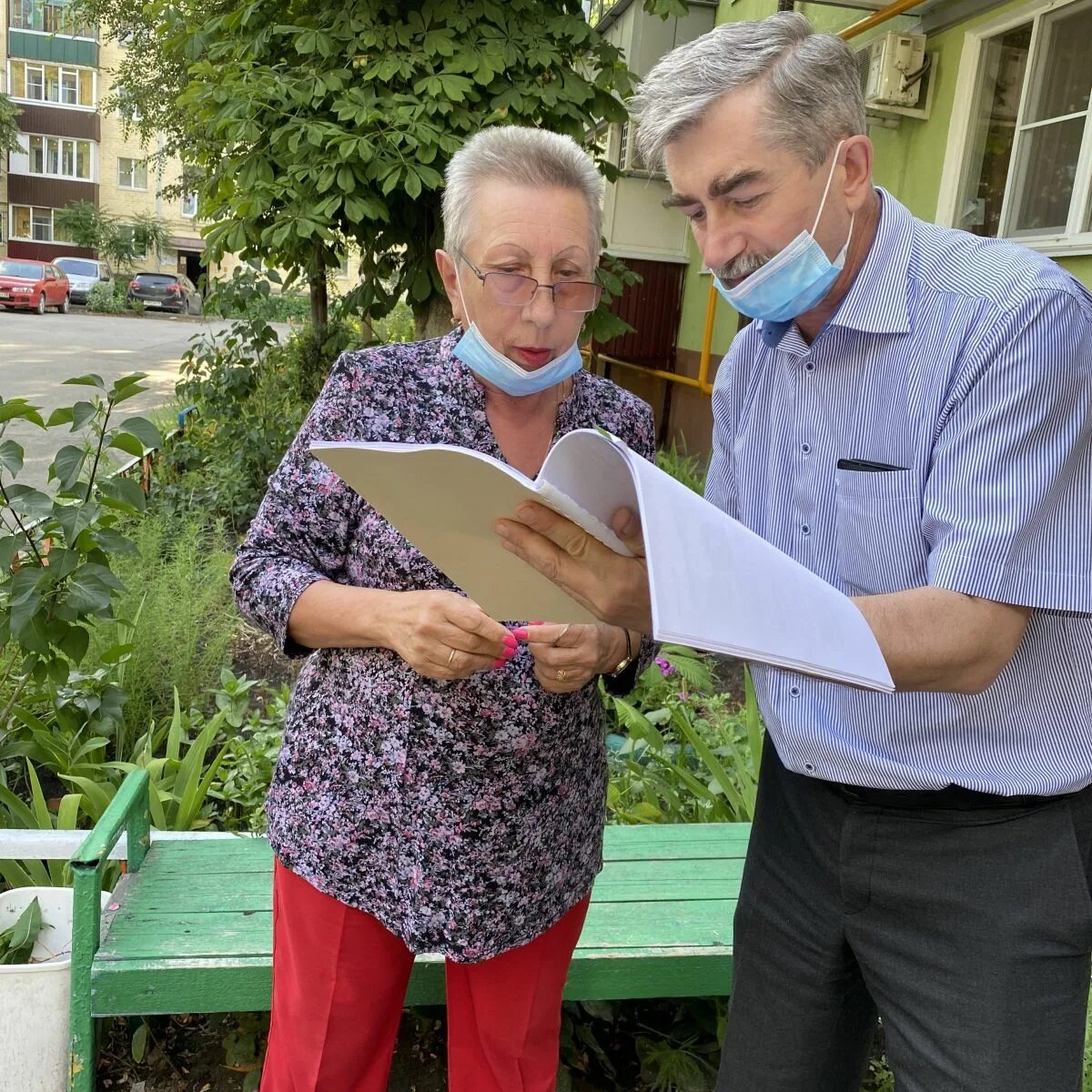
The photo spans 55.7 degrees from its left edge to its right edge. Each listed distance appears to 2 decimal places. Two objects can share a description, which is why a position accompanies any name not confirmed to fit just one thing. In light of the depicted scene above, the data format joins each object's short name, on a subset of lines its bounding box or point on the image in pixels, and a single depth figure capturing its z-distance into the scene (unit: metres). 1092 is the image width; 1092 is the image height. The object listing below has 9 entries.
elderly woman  1.54
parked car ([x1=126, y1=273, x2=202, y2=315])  30.11
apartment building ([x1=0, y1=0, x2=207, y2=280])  38.81
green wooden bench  2.02
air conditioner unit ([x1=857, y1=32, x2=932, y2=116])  5.70
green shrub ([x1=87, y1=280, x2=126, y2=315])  29.75
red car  24.47
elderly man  1.10
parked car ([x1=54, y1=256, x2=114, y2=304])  30.53
